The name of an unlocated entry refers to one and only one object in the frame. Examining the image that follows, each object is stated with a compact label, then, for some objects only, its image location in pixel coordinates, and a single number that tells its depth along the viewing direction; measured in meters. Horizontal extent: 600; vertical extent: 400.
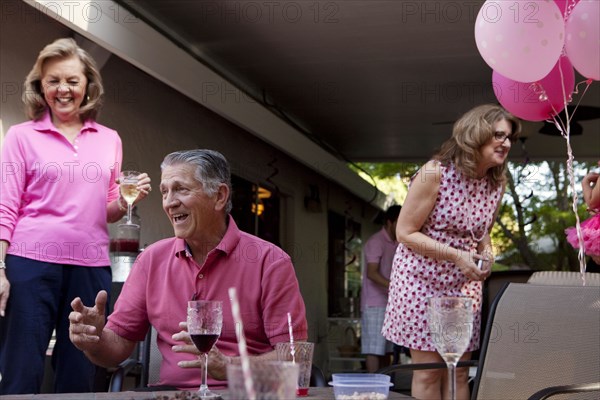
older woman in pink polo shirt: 2.86
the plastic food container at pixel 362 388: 1.34
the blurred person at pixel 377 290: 7.28
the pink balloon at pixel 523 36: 2.96
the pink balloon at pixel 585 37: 2.95
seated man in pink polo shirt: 2.27
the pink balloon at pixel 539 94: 3.43
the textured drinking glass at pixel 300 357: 1.62
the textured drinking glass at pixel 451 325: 1.40
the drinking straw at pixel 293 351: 1.62
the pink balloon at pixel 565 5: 3.26
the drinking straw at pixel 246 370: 0.87
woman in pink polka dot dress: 3.04
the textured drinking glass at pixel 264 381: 0.96
